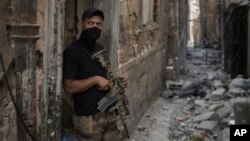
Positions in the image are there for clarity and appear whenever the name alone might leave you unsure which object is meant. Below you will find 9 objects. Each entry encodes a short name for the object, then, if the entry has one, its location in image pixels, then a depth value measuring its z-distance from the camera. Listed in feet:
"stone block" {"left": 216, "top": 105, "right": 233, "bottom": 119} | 27.20
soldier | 12.59
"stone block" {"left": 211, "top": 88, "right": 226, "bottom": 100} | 33.35
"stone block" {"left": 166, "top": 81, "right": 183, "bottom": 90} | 41.57
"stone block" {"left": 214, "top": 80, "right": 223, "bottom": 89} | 37.54
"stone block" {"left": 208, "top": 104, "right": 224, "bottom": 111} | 30.04
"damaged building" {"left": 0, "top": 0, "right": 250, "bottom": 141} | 9.39
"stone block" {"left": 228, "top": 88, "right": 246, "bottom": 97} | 31.45
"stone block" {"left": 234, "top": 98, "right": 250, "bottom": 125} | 21.16
